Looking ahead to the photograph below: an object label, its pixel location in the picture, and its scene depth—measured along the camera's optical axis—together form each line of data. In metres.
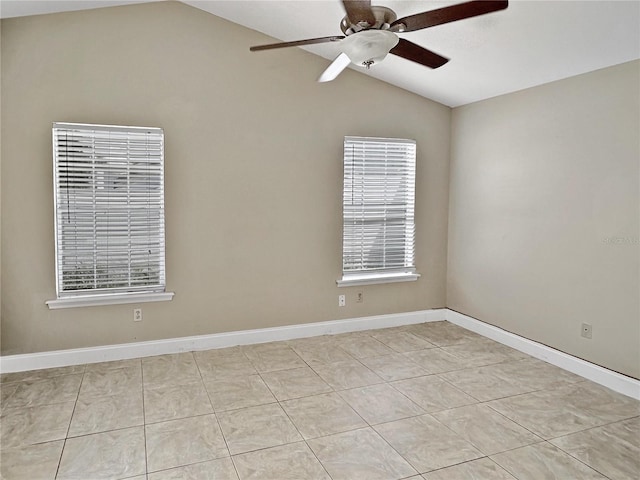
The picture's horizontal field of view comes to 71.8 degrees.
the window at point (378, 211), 4.44
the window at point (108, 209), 3.47
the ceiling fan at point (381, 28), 2.04
